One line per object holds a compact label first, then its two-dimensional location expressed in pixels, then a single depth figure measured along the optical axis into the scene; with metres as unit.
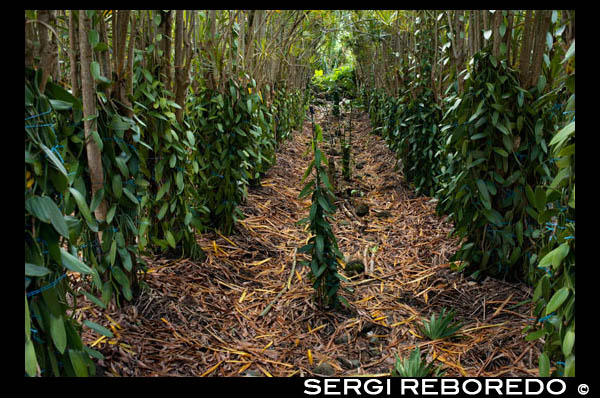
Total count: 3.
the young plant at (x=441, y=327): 1.97
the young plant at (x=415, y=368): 1.62
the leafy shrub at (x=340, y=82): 11.06
